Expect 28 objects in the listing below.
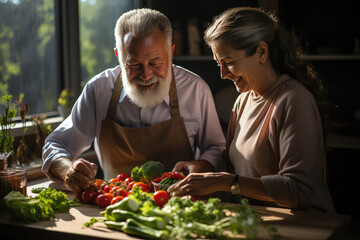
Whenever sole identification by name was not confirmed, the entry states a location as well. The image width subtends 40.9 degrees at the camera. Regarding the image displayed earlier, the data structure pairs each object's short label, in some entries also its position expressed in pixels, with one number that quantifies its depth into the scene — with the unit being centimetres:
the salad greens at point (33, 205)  195
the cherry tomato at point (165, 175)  216
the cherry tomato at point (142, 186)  219
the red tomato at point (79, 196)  222
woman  202
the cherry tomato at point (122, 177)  236
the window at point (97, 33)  394
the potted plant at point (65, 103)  370
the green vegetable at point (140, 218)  173
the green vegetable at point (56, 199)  206
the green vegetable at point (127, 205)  185
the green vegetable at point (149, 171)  230
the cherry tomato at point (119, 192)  215
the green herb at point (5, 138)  253
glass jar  211
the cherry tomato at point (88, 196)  217
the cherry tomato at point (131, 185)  223
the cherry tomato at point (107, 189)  222
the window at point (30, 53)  333
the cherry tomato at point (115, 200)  205
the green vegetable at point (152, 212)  177
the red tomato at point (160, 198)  201
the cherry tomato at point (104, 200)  211
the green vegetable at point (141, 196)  191
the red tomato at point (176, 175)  217
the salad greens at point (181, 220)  159
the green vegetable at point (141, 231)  168
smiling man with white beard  253
